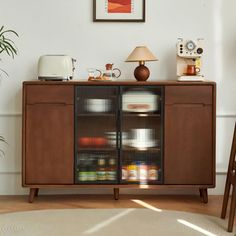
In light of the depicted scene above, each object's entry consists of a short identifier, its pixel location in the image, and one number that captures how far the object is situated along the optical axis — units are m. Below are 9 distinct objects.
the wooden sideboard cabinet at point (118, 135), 4.46
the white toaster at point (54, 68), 4.51
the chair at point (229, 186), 3.64
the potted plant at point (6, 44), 4.65
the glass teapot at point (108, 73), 4.61
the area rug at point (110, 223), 3.59
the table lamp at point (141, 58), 4.49
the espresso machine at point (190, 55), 4.55
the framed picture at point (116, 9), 4.76
